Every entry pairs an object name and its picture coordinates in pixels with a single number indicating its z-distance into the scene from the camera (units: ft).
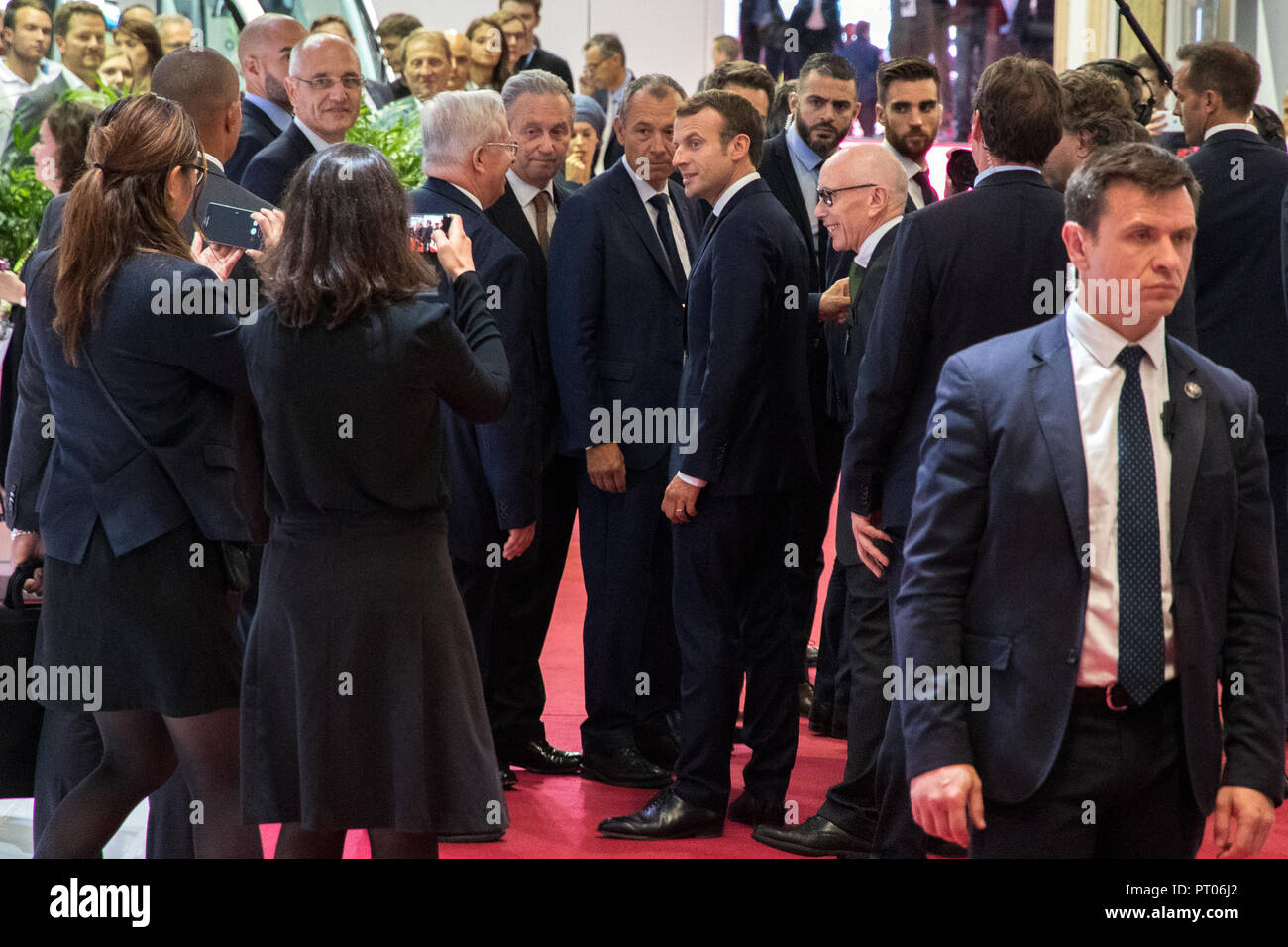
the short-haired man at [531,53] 27.55
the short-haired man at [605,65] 30.53
